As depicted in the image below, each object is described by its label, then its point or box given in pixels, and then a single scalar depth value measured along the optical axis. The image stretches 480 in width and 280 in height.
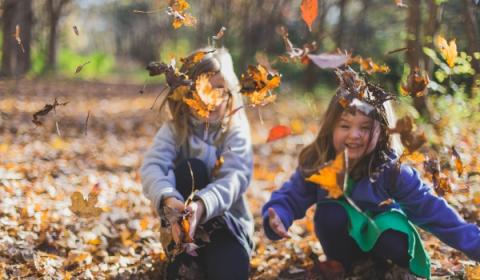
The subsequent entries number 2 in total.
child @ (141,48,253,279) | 2.33
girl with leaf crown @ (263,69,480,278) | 2.23
